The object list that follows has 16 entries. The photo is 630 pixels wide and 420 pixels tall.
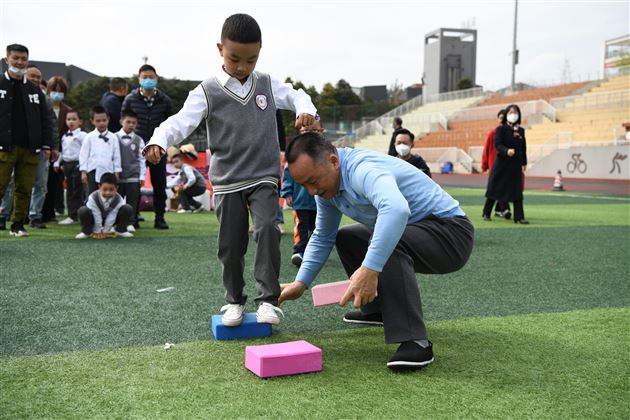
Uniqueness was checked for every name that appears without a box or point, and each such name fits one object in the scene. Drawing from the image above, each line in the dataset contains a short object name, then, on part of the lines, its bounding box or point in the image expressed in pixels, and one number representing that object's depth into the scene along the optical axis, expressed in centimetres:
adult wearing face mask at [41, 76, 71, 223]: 908
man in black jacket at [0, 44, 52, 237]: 677
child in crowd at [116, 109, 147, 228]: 831
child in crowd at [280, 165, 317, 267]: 625
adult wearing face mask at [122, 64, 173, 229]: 831
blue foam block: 344
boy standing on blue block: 358
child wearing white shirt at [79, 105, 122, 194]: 797
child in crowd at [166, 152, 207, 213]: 1184
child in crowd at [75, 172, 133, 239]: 756
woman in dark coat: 1004
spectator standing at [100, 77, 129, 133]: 901
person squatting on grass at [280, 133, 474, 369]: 272
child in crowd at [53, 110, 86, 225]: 913
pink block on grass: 277
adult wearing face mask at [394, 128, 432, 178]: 623
